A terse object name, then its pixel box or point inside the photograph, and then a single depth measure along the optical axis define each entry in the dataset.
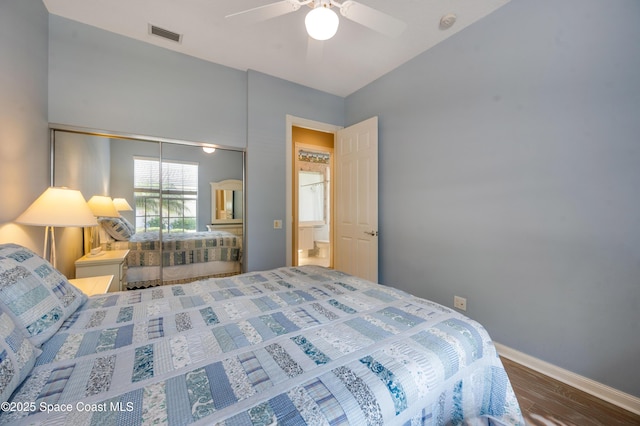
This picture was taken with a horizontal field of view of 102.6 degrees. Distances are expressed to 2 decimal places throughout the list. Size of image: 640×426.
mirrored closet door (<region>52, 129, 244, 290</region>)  2.27
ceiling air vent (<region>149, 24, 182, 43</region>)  2.34
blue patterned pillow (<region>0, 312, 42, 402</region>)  0.67
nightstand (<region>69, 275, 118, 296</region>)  1.74
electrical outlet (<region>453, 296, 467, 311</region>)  2.29
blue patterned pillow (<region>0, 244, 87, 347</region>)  0.92
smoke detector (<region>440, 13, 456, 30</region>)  2.12
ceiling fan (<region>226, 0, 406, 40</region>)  1.48
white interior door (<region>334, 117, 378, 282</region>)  3.05
